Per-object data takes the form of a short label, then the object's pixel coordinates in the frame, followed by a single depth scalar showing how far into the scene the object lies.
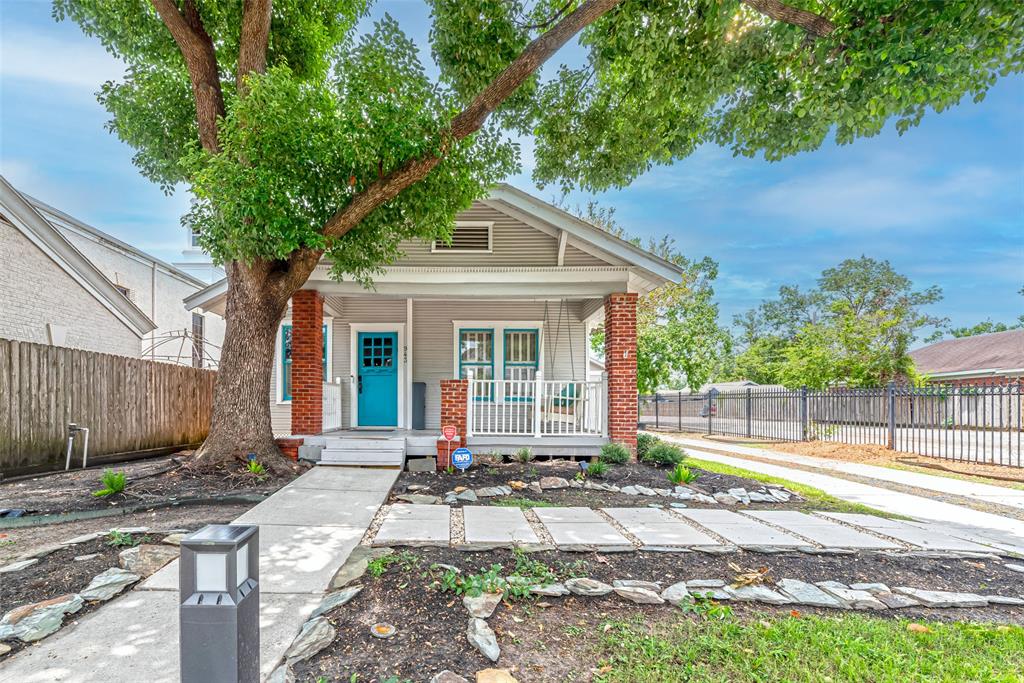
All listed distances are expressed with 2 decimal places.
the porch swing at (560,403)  8.50
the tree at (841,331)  15.51
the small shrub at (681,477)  6.83
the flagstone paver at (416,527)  4.00
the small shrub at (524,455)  7.93
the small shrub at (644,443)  8.37
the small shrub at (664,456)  8.03
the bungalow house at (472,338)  8.26
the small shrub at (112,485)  5.26
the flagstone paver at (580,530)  4.02
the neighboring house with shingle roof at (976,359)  21.05
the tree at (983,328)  41.41
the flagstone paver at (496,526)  4.07
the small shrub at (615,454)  7.81
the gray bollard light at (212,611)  1.47
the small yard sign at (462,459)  7.43
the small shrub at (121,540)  3.76
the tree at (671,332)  18.08
